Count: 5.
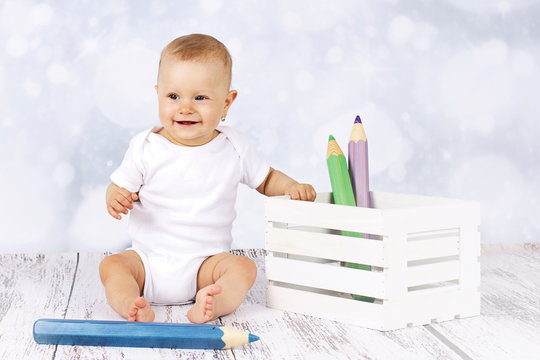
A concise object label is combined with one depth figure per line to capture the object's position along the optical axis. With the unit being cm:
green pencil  192
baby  196
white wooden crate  180
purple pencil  192
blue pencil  172
